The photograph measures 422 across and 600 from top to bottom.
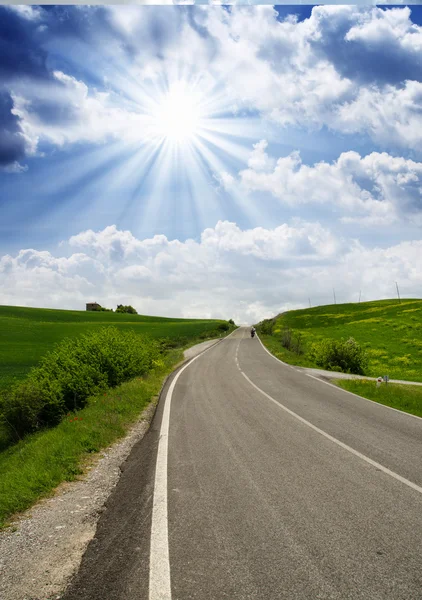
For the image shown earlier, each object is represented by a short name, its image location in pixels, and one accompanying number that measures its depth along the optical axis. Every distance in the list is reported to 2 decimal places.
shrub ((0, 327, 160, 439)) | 17.45
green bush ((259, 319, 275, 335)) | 72.54
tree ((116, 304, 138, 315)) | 146.86
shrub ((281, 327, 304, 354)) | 38.26
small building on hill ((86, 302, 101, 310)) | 149.12
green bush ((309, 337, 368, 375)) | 25.98
